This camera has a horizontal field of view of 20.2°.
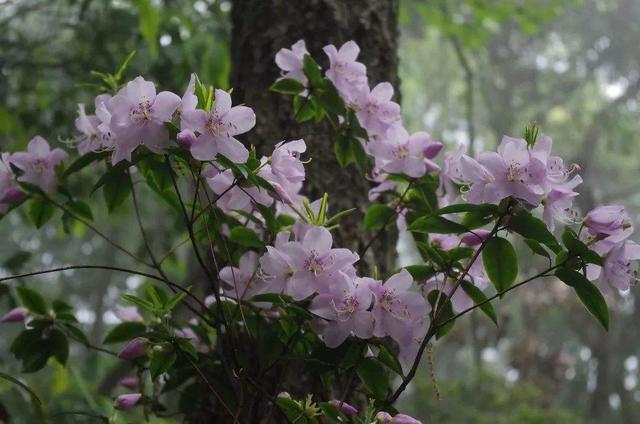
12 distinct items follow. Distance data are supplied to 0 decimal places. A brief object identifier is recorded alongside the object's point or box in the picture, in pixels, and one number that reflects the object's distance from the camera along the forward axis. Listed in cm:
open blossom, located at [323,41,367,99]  126
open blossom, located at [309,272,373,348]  114
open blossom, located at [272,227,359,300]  113
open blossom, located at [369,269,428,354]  114
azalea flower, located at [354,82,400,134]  127
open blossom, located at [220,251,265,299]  123
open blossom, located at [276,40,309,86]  127
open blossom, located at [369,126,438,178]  126
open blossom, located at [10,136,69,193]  127
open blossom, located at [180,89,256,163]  112
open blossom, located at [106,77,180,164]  112
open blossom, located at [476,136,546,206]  111
